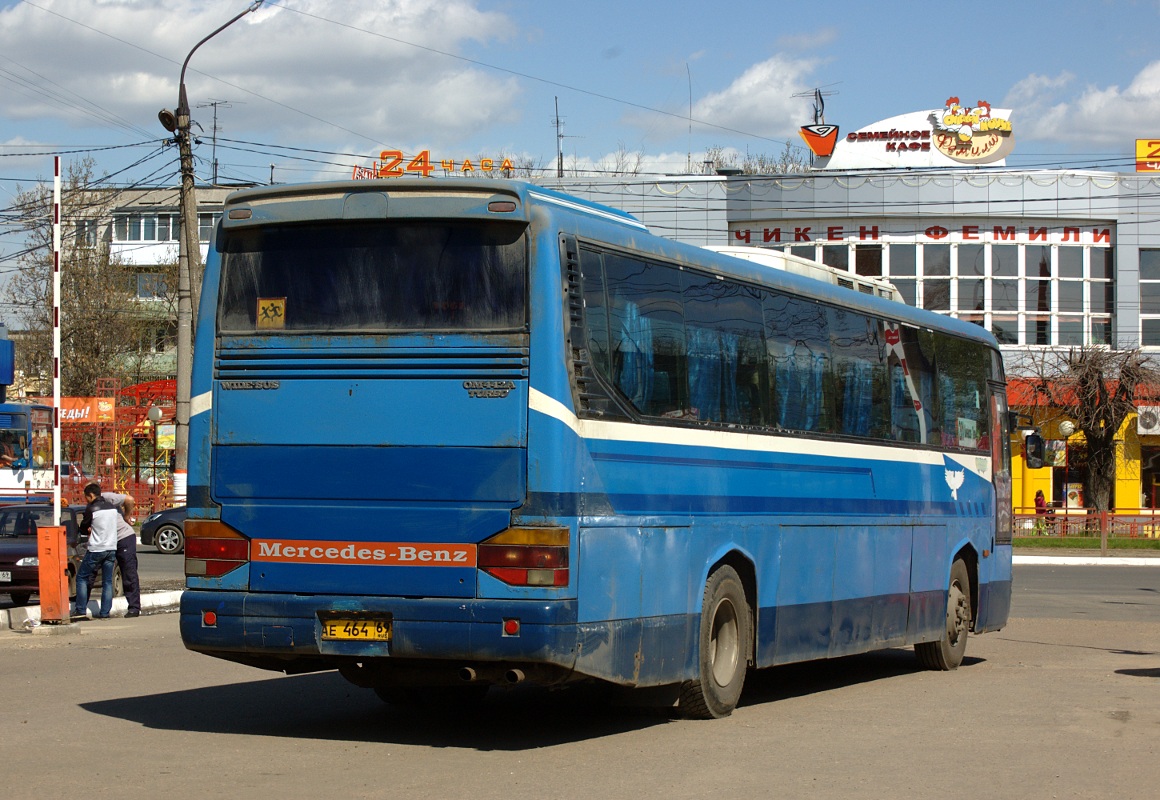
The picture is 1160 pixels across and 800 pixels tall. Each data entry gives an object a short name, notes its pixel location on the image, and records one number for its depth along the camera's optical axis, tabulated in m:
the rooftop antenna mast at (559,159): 56.59
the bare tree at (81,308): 59.12
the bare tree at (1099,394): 46.47
